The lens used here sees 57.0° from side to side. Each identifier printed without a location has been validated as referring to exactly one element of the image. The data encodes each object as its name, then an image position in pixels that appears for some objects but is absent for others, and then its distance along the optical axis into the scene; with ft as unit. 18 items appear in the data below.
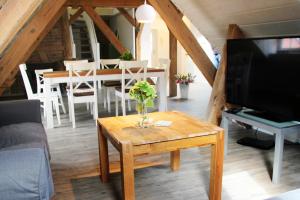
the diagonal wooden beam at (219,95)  12.81
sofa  5.18
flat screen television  8.50
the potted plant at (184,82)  20.93
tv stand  8.27
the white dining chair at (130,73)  15.01
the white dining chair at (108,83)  17.53
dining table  14.20
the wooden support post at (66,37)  25.80
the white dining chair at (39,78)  15.61
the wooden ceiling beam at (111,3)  20.84
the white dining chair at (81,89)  14.17
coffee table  6.45
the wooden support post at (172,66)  21.45
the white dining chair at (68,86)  13.85
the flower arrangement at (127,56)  17.11
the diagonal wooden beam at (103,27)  21.54
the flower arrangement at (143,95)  7.61
